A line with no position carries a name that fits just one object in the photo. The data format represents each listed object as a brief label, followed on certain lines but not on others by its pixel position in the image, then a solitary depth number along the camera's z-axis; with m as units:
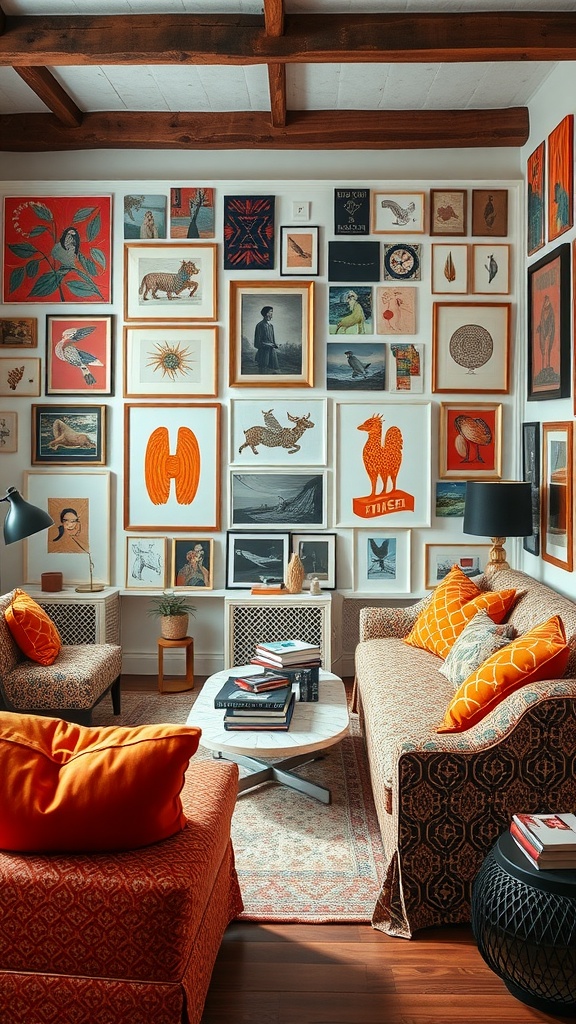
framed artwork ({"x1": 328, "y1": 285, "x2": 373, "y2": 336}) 5.38
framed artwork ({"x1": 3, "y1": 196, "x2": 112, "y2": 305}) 5.41
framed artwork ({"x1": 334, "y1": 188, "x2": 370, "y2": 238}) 5.32
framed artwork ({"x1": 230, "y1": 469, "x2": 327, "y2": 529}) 5.45
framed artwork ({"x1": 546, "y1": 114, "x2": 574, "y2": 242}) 4.27
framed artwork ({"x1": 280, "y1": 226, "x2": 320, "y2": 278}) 5.36
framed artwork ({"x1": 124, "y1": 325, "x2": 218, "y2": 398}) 5.43
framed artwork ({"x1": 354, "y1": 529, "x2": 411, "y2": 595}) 5.45
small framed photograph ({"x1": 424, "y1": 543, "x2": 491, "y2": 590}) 5.42
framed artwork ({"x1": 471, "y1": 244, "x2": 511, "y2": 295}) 5.32
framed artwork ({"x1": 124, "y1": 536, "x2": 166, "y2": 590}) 5.49
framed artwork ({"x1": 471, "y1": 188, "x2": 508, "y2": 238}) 5.30
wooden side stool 5.22
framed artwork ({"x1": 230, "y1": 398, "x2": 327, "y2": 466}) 5.43
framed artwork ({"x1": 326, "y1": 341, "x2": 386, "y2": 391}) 5.38
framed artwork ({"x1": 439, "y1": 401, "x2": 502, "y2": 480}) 5.39
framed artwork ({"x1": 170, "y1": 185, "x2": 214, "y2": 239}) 5.37
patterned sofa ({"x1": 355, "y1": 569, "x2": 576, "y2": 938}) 2.64
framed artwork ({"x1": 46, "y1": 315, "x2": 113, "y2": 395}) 5.45
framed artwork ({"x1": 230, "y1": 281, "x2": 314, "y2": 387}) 5.39
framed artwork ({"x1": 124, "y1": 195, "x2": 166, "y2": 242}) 5.39
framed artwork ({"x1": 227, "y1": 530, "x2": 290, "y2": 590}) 5.43
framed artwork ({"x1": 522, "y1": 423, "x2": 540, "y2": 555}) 4.80
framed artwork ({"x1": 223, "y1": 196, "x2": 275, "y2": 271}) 5.35
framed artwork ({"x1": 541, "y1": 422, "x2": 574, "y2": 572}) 4.23
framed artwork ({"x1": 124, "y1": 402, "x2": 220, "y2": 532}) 5.46
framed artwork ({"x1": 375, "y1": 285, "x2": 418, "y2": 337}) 5.36
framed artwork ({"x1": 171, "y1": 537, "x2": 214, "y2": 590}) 5.48
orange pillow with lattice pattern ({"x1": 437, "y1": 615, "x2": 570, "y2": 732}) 2.83
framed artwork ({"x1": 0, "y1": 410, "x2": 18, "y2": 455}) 5.50
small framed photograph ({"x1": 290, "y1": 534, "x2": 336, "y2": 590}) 5.43
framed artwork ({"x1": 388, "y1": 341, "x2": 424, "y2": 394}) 5.38
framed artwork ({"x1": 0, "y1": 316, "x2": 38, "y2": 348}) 5.45
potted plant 5.26
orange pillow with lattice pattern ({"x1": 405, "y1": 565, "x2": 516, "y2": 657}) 4.04
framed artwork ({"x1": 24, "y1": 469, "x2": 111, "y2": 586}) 5.50
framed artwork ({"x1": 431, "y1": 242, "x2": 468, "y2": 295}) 5.34
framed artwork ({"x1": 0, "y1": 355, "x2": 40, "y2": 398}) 5.46
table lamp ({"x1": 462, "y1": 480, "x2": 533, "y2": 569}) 4.50
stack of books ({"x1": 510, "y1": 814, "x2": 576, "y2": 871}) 2.24
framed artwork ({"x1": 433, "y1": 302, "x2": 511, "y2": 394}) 5.34
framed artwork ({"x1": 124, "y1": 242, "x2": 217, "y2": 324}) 5.40
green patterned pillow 3.48
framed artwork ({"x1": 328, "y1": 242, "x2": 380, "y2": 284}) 5.35
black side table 2.15
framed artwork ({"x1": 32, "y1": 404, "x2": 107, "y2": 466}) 5.48
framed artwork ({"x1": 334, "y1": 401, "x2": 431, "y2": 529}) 5.40
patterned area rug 2.83
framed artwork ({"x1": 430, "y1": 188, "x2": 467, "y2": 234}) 5.32
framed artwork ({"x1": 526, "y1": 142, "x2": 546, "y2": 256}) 4.83
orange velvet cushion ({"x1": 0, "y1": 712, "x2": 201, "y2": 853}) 1.84
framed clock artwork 5.35
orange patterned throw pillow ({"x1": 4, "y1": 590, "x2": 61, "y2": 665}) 4.21
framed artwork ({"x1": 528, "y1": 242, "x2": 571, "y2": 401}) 4.36
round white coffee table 3.29
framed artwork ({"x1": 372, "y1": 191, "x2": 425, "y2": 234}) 5.32
